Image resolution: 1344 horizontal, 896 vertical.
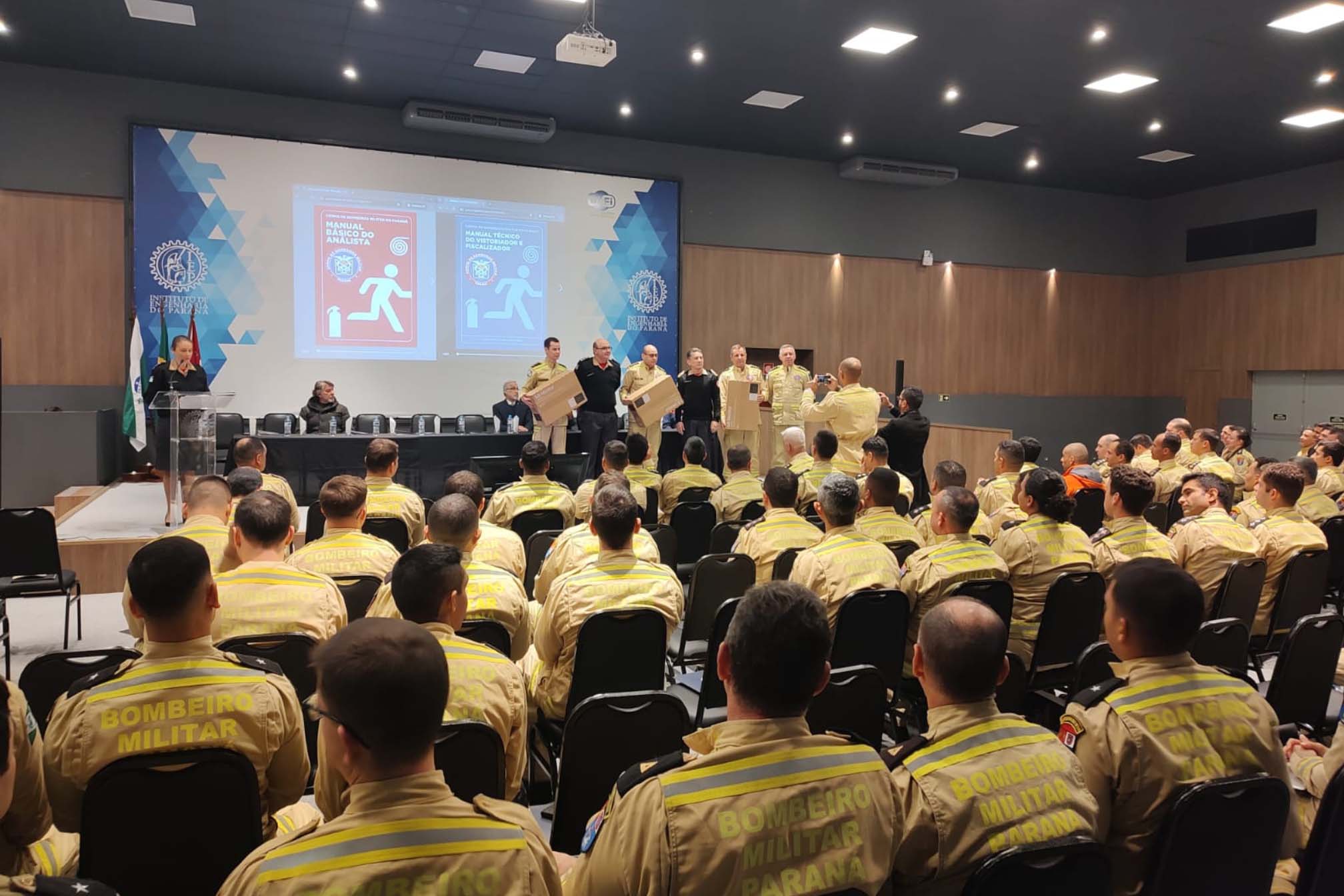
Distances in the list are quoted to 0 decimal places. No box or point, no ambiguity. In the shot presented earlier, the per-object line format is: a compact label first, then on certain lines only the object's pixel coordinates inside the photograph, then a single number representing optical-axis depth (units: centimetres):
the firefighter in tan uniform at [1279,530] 448
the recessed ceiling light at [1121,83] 973
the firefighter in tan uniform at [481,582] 305
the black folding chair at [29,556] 482
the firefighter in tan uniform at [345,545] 364
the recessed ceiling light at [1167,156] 1294
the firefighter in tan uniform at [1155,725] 191
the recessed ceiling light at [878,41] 862
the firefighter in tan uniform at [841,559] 363
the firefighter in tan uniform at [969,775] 163
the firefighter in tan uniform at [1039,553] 394
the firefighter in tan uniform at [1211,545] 428
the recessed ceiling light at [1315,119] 1098
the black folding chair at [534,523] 532
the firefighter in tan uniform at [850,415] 833
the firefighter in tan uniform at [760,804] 143
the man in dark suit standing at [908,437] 810
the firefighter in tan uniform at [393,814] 124
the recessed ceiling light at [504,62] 930
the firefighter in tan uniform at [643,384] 965
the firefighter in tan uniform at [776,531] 441
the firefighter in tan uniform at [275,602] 279
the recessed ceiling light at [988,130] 1159
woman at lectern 798
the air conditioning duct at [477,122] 1075
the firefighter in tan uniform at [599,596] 302
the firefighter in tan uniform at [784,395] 1069
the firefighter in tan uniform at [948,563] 362
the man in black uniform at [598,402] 941
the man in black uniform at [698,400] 1026
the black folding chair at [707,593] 405
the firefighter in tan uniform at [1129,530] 416
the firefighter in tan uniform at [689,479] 659
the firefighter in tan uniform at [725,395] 1005
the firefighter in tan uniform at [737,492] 621
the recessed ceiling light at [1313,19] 795
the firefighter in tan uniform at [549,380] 941
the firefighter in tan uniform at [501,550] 398
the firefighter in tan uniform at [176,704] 191
